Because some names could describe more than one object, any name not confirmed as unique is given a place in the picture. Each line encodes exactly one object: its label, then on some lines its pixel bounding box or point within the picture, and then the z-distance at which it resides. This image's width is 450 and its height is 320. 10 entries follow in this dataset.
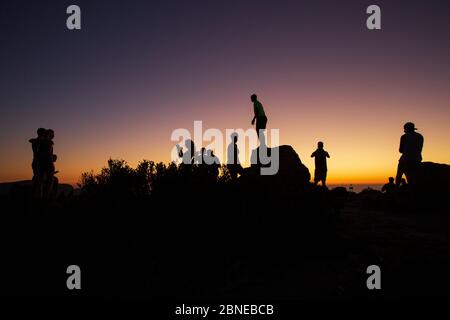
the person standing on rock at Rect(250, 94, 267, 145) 11.29
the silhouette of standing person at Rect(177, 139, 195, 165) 7.90
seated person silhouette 13.86
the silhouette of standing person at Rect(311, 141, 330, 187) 13.15
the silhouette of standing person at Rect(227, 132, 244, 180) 10.80
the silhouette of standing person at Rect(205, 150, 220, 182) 7.05
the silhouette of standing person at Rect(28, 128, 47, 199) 8.36
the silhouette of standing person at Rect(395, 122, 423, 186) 9.23
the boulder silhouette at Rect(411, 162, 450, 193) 10.50
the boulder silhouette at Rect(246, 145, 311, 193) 7.77
